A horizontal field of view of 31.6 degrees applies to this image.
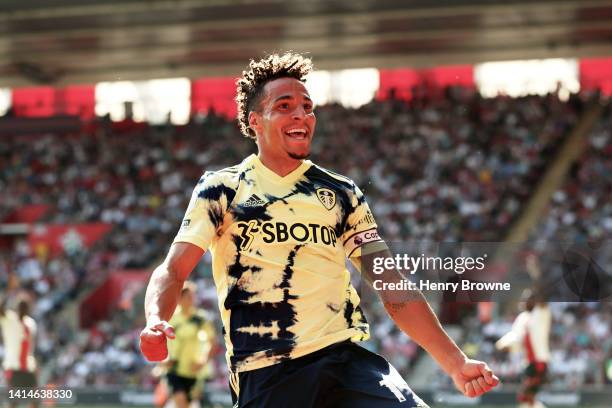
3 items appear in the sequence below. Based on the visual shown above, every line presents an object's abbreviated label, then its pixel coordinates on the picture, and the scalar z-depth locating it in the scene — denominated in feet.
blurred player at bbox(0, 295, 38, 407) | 38.81
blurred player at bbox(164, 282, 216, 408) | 35.50
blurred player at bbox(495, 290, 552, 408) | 37.60
